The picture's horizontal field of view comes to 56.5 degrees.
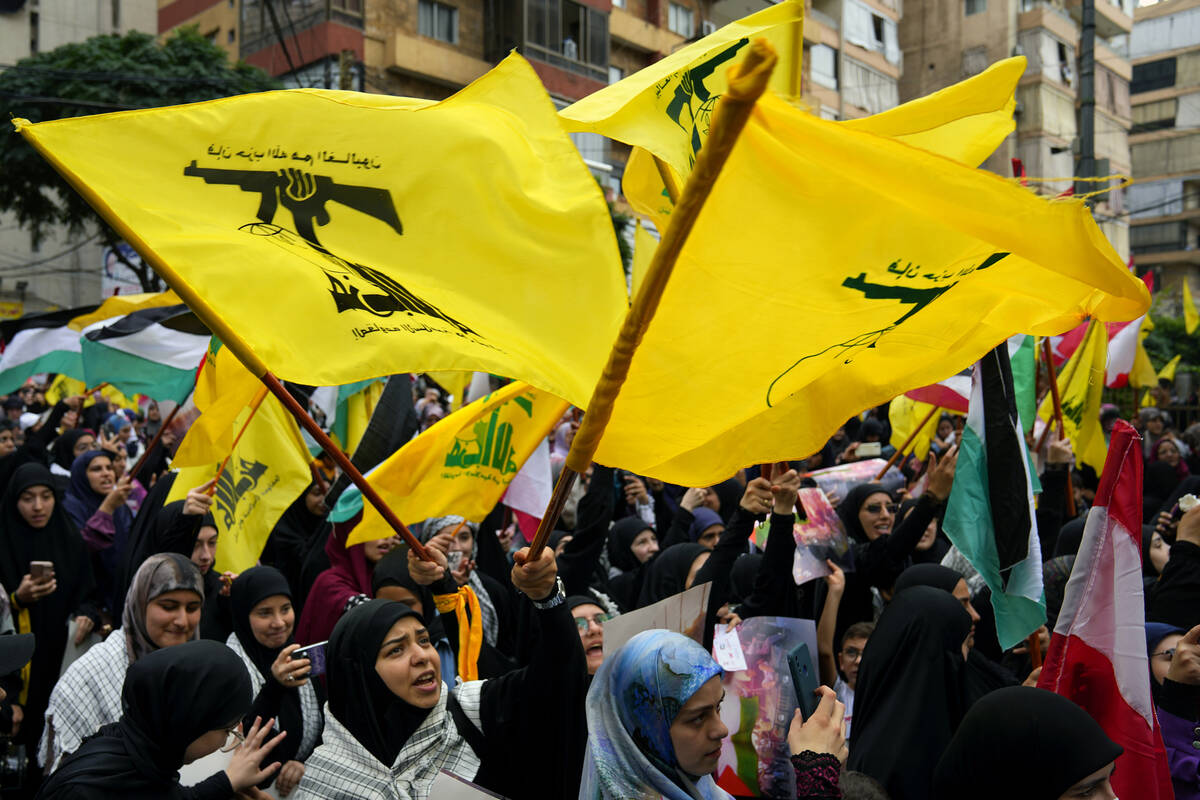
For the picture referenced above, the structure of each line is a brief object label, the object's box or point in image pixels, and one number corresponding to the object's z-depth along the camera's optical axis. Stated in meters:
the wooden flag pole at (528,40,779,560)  1.89
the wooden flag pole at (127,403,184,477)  6.69
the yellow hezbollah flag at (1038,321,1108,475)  6.59
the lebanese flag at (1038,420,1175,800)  2.94
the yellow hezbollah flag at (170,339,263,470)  4.91
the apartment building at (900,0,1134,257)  38.06
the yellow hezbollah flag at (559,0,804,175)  2.58
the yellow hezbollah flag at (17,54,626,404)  2.58
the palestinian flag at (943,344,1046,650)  3.94
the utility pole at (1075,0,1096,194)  12.57
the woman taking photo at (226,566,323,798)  3.74
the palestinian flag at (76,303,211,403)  7.63
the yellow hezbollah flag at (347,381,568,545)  4.36
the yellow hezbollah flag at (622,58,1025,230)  2.89
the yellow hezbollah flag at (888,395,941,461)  8.32
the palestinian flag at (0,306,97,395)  9.46
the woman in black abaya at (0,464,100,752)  5.77
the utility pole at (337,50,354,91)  16.12
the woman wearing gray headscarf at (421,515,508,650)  4.78
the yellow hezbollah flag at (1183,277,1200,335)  13.70
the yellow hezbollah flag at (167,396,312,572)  5.69
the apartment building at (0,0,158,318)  35.91
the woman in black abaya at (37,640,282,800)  2.91
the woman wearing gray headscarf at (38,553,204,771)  3.94
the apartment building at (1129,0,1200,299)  51.12
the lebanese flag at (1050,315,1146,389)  10.30
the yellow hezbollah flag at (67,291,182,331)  8.13
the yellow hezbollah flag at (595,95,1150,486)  2.48
